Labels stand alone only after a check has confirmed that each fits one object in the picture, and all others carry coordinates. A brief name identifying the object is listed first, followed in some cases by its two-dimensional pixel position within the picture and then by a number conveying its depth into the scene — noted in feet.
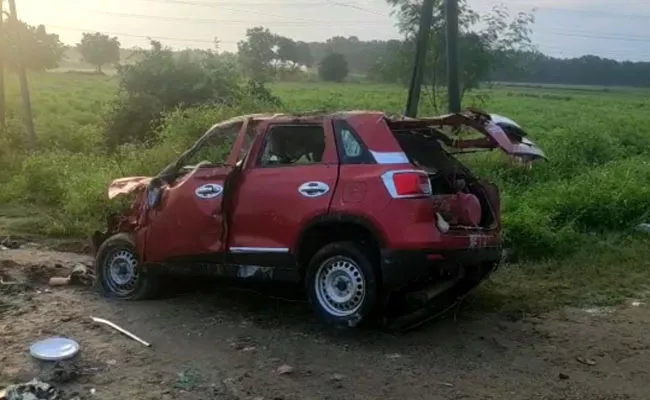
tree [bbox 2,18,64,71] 79.56
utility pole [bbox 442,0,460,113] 53.72
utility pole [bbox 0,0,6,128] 77.71
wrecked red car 21.09
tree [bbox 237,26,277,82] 171.74
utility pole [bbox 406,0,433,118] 54.65
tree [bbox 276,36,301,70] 202.49
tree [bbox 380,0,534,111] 79.97
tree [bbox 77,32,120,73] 263.49
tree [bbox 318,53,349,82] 227.61
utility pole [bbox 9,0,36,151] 71.36
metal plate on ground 19.54
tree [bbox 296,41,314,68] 224.68
